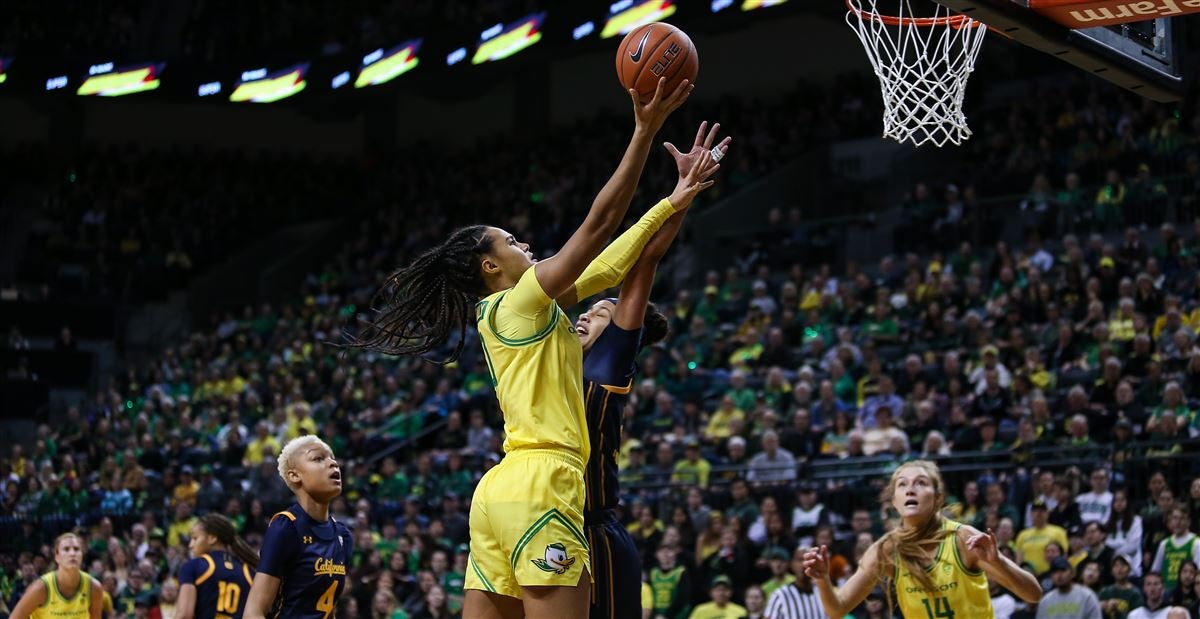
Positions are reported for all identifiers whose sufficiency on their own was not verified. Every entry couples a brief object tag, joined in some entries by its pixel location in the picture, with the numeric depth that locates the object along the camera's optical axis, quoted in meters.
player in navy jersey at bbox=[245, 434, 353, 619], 6.61
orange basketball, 5.15
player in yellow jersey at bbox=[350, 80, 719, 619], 4.72
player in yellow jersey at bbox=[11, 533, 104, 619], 9.81
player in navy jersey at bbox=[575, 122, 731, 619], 5.21
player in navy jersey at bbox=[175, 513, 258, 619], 8.45
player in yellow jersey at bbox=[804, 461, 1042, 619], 6.27
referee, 10.99
